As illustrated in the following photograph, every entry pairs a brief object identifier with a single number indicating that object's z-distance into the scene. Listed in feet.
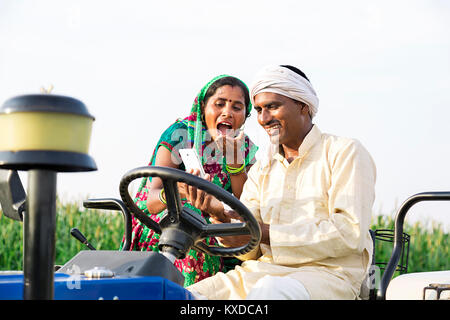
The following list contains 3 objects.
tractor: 5.61
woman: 13.42
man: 9.89
